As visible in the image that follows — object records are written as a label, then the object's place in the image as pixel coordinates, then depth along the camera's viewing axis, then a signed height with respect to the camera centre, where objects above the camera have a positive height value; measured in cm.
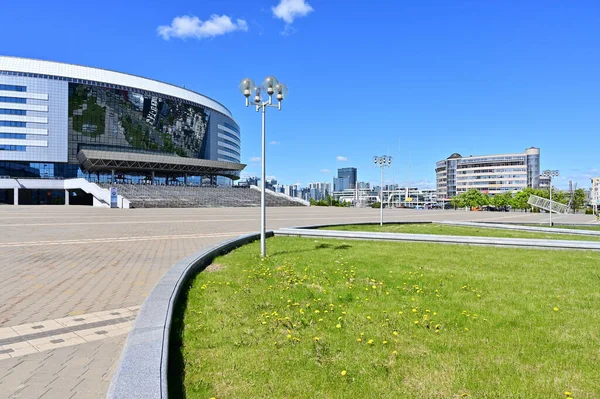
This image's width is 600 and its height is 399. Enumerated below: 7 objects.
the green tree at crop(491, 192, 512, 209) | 8878 +16
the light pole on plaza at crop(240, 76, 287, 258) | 1088 +326
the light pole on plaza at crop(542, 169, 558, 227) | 3712 +295
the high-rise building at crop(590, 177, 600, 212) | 15794 +849
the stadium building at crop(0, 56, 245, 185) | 7531 +1765
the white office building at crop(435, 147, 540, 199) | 14250 +1208
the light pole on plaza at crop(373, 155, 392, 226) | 2623 +291
